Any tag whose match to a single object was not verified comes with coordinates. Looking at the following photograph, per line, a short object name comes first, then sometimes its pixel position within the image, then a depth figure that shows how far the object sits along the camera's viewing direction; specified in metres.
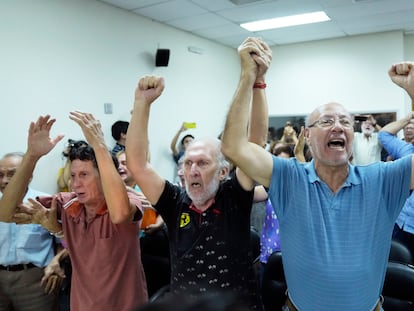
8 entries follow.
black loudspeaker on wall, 4.98
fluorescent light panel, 5.01
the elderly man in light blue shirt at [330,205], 1.25
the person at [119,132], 4.32
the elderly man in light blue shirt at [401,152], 2.79
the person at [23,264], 2.09
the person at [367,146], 5.18
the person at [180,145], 5.28
